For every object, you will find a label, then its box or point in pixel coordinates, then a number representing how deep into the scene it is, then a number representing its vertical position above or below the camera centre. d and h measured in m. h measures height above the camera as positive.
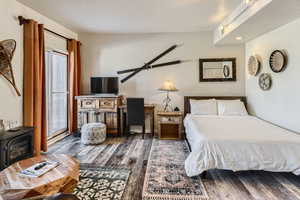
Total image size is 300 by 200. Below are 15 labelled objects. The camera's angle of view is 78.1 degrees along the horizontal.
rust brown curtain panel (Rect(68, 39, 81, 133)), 4.63 +0.51
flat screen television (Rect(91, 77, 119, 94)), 4.83 +0.42
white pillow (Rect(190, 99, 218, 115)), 4.38 -0.19
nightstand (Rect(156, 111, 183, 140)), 4.38 -0.65
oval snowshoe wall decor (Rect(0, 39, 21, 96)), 2.76 +0.62
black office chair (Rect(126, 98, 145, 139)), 4.42 -0.31
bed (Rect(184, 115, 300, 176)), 2.38 -0.70
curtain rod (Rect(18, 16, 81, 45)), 3.10 +1.34
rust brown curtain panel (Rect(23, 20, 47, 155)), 3.18 +0.35
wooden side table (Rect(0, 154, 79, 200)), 1.51 -0.73
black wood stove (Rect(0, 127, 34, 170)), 2.35 -0.64
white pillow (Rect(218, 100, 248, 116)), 4.27 -0.21
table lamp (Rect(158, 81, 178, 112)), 4.57 +0.25
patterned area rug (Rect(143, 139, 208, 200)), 2.19 -1.11
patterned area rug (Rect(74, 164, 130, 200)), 2.17 -1.11
